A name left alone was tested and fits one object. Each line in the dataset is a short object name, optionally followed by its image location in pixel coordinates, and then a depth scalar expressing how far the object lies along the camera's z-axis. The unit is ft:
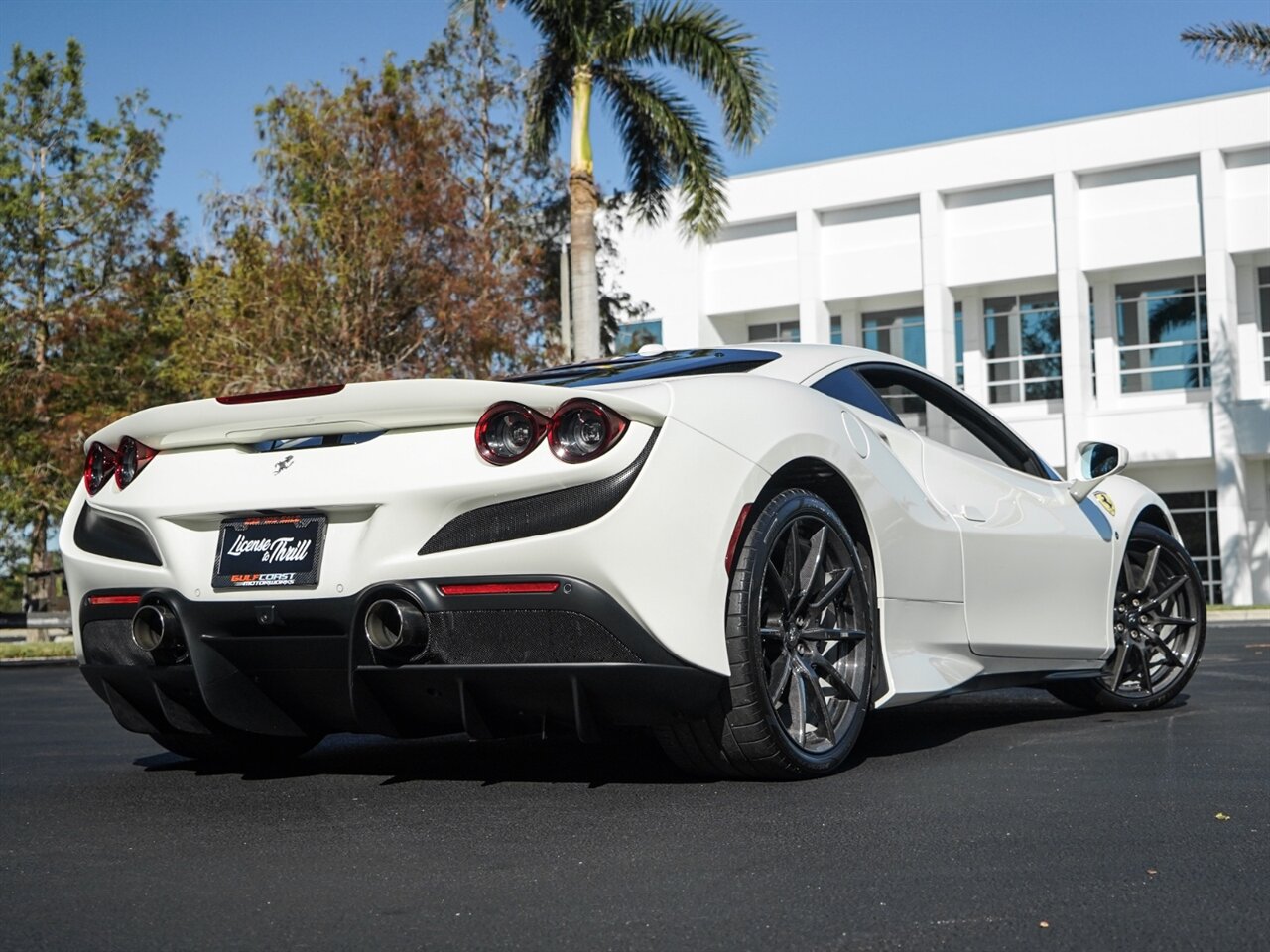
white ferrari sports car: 13.34
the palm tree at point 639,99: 71.31
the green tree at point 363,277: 79.66
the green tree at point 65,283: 91.09
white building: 117.08
